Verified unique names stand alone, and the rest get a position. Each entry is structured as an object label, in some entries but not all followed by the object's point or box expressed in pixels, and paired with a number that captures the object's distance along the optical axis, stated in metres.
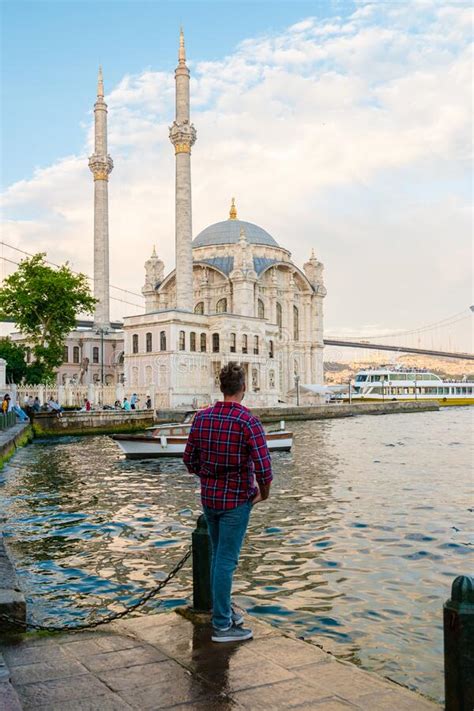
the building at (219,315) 57.00
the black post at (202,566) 6.02
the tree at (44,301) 47.22
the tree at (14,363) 49.91
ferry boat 87.50
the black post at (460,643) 3.96
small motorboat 24.72
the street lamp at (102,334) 68.16
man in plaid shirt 5.39
